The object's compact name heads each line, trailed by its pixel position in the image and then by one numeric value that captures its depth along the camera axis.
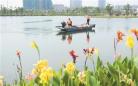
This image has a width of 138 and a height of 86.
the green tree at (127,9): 101.62
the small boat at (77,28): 31.89
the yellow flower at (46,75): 2.25
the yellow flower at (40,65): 2.46
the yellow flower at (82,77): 2.59
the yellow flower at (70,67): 2.48
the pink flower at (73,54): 2.99
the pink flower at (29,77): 2.92
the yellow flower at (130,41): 2.72
